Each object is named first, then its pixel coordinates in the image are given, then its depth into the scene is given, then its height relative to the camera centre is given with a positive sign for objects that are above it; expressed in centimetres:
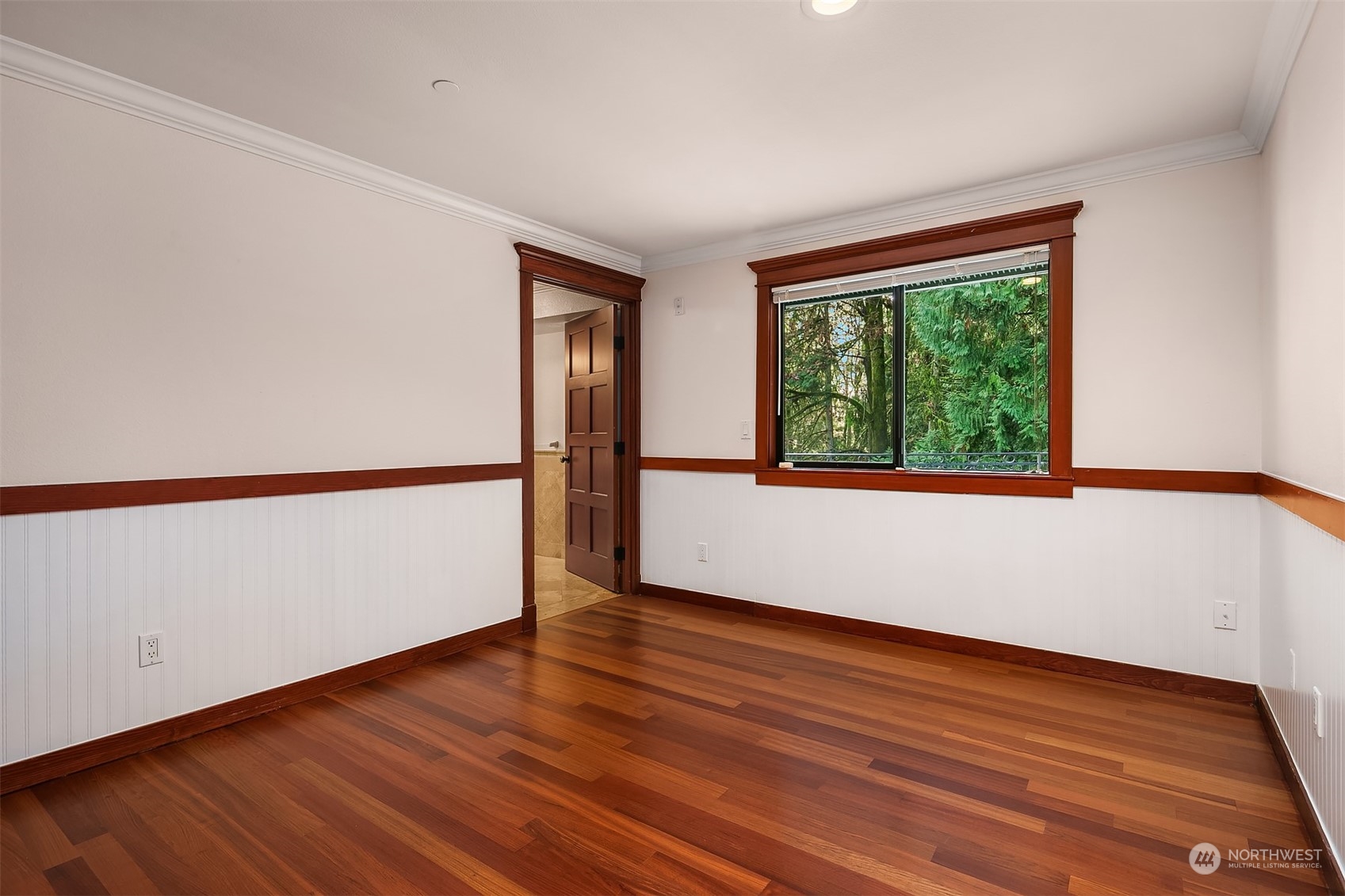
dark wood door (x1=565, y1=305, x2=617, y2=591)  501 -5
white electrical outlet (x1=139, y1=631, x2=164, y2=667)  252 -79
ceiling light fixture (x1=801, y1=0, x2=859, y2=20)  202 +132
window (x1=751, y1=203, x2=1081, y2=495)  345 +45
